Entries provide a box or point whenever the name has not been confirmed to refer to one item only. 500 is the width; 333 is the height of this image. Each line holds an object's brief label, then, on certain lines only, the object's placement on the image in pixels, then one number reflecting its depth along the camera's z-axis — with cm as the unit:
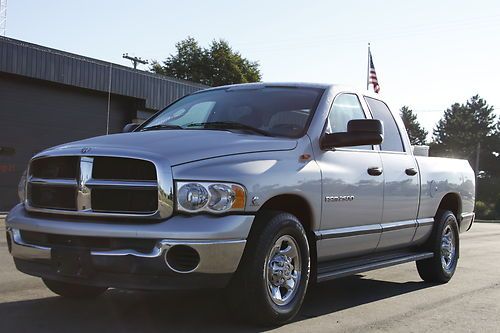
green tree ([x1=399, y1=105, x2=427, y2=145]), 10119
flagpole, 2733
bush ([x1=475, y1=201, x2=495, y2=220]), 6272
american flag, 2673
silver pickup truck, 416
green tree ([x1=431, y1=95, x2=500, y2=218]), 9494
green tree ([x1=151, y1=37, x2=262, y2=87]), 5572
